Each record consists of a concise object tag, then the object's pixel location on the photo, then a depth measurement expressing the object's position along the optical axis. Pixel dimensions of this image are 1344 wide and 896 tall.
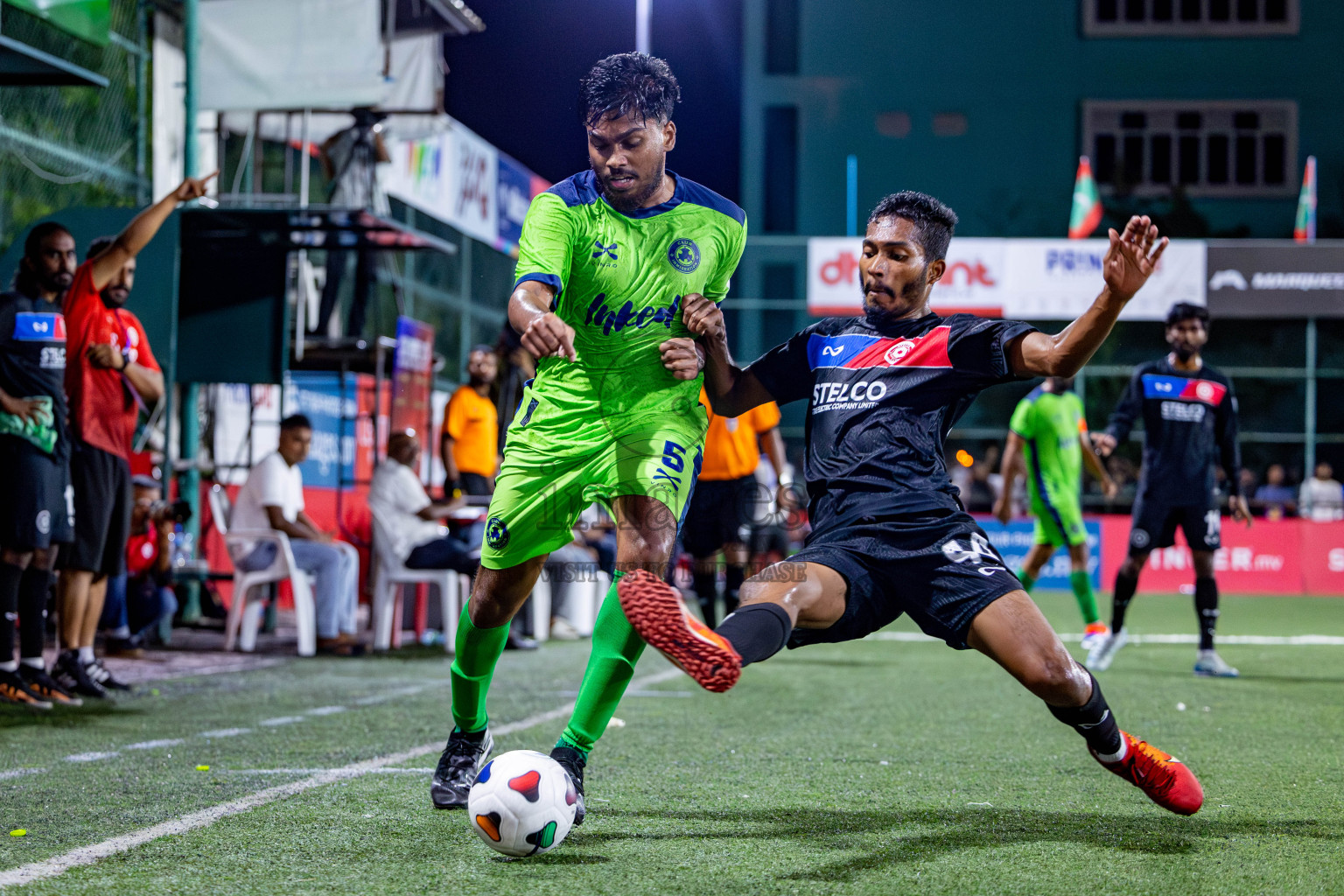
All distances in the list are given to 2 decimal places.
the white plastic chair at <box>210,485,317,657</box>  10.00
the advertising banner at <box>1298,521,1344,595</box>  20.16
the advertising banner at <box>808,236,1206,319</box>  24.45
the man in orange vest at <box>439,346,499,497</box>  11.08
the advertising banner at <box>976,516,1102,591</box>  19.89
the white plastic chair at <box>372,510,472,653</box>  10.23
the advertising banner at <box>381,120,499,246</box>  15.57
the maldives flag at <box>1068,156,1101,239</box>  26.17
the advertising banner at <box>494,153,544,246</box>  18.77
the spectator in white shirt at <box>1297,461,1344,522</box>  22.81
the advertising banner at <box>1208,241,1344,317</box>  24.61
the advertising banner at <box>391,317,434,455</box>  12.37
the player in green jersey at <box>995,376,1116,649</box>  11.04
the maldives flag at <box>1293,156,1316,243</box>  26.19
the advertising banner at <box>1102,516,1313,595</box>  20.17
